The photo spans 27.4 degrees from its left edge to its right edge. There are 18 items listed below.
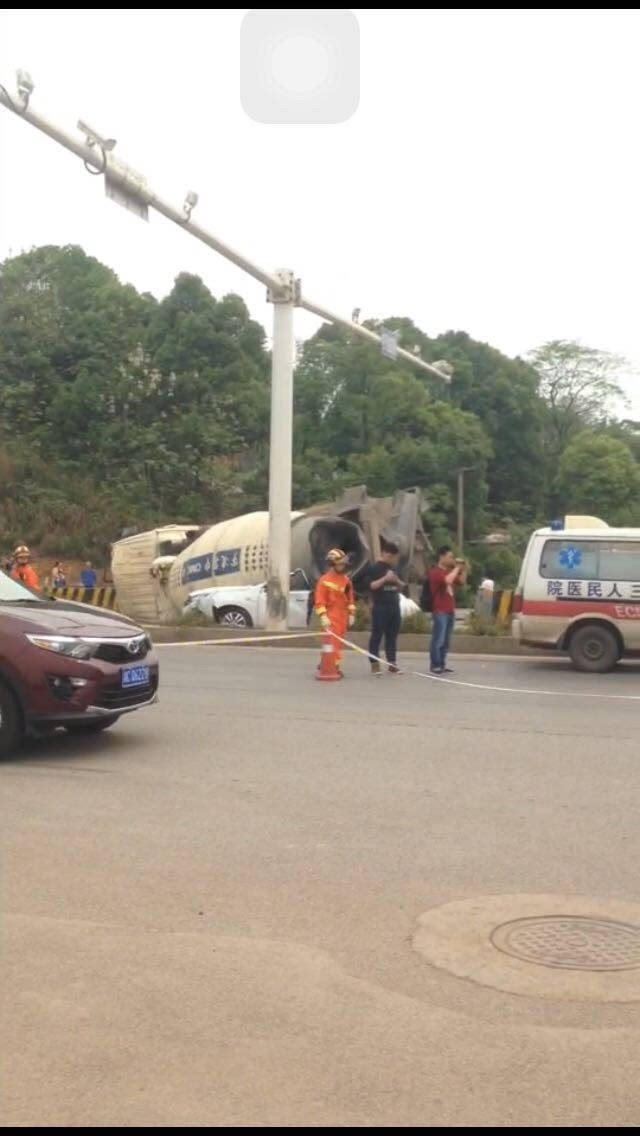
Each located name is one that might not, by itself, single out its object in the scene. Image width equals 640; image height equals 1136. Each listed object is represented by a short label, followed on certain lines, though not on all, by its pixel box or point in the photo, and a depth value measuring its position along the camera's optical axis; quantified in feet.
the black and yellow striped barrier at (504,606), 69.56
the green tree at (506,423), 199.52
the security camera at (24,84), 42.45
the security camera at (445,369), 83.66
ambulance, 54.24
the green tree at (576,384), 227.40
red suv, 30.83
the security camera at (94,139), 46.75
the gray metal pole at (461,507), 165.37
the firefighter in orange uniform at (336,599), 50.19
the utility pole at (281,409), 68.03
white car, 81.25
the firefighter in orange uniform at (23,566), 53.36
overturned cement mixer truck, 92.58
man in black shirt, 52.13
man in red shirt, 53.21
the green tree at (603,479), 180.04
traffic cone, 49.78
